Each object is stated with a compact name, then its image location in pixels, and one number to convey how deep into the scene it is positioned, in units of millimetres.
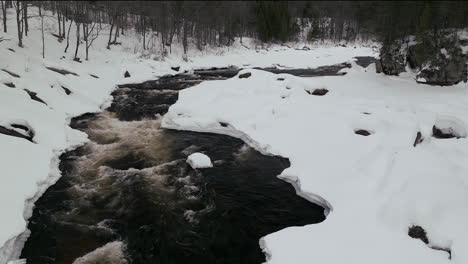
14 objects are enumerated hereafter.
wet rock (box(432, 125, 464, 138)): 10858
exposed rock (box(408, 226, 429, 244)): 6959
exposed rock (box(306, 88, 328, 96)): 17875
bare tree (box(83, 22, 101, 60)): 36875
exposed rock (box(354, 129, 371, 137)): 12276
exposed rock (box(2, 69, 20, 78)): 16516
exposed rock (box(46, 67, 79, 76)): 20781
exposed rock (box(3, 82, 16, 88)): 14819
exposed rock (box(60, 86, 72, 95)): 18031
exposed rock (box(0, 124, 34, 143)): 11224
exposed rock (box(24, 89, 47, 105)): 15227
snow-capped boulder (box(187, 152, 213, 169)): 11177
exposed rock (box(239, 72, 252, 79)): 21366
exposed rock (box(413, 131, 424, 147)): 10710
